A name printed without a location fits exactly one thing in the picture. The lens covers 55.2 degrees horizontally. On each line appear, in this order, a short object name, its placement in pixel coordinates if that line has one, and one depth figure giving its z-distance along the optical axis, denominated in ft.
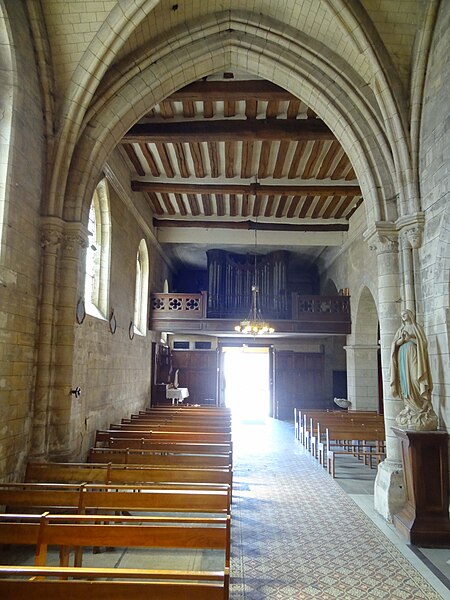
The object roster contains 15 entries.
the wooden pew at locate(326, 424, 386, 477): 24.17
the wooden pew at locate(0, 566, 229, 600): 6.62
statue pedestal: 14.71
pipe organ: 46.42
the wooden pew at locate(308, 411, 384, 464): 27.61
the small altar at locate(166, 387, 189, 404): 42.22
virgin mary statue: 15.57
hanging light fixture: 35.55
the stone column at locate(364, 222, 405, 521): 17.22
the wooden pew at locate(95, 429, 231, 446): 21.91
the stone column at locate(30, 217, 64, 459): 16.69
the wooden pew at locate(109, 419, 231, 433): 24.59
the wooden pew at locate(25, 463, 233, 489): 13.99
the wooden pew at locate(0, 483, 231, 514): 11.00
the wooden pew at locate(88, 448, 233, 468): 16.93
